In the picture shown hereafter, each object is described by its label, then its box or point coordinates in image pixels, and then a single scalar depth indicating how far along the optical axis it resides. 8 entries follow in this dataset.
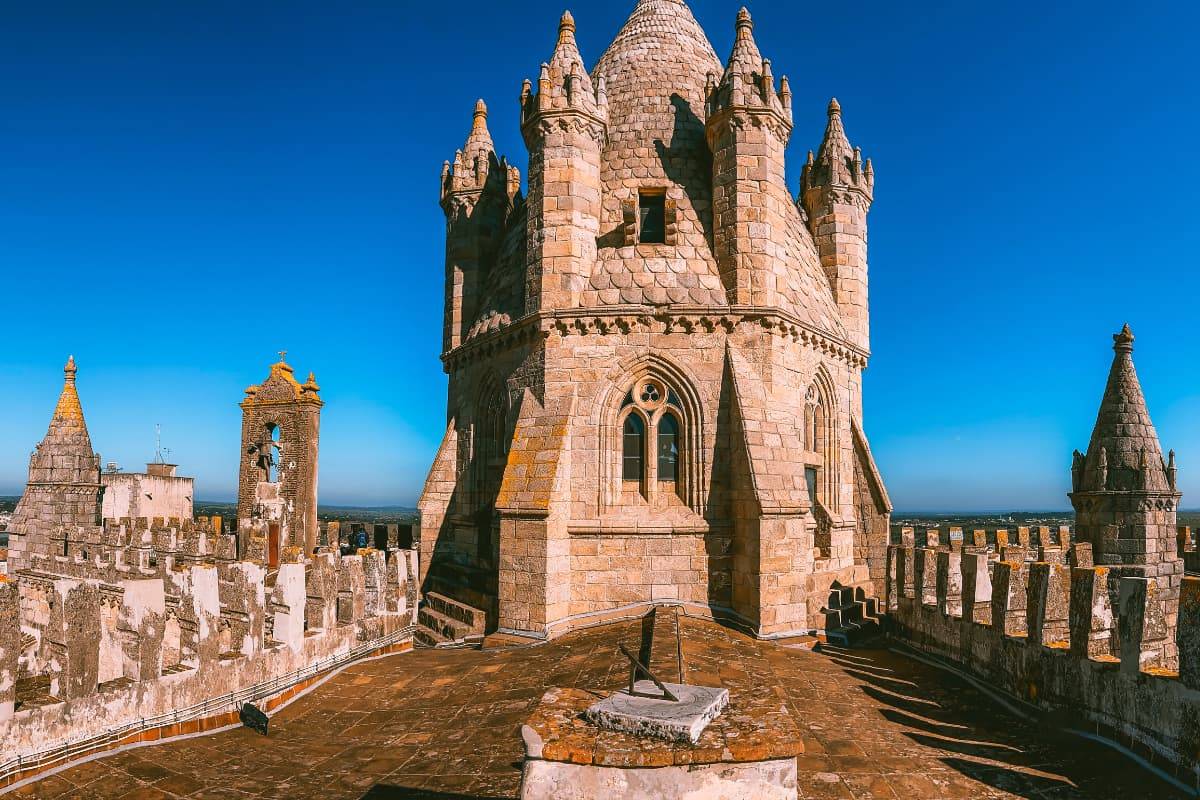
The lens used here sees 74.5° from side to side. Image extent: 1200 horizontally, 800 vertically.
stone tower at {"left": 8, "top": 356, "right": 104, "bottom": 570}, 22.81
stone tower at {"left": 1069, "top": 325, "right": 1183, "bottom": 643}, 16.88
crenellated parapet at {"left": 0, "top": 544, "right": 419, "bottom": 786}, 8.01
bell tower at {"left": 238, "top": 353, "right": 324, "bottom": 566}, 22.23
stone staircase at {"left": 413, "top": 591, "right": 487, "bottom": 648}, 14.76
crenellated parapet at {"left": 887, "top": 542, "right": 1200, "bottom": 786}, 7.02
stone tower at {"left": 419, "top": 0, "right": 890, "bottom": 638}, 14.30
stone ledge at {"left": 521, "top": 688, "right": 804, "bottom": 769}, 4.02
